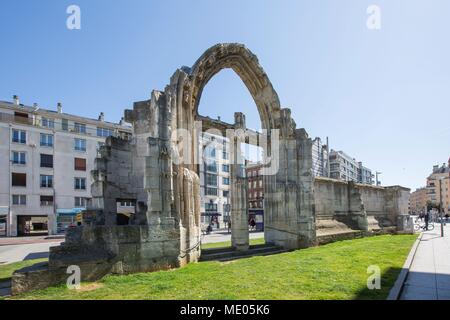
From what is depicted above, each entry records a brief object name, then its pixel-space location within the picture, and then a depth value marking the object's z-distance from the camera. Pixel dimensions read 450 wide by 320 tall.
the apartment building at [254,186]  70.88
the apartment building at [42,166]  37.75
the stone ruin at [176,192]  8.41
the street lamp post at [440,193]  20.98
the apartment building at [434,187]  113.52
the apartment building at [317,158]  48.37
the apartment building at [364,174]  111.96
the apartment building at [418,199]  148.84
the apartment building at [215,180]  55.13
